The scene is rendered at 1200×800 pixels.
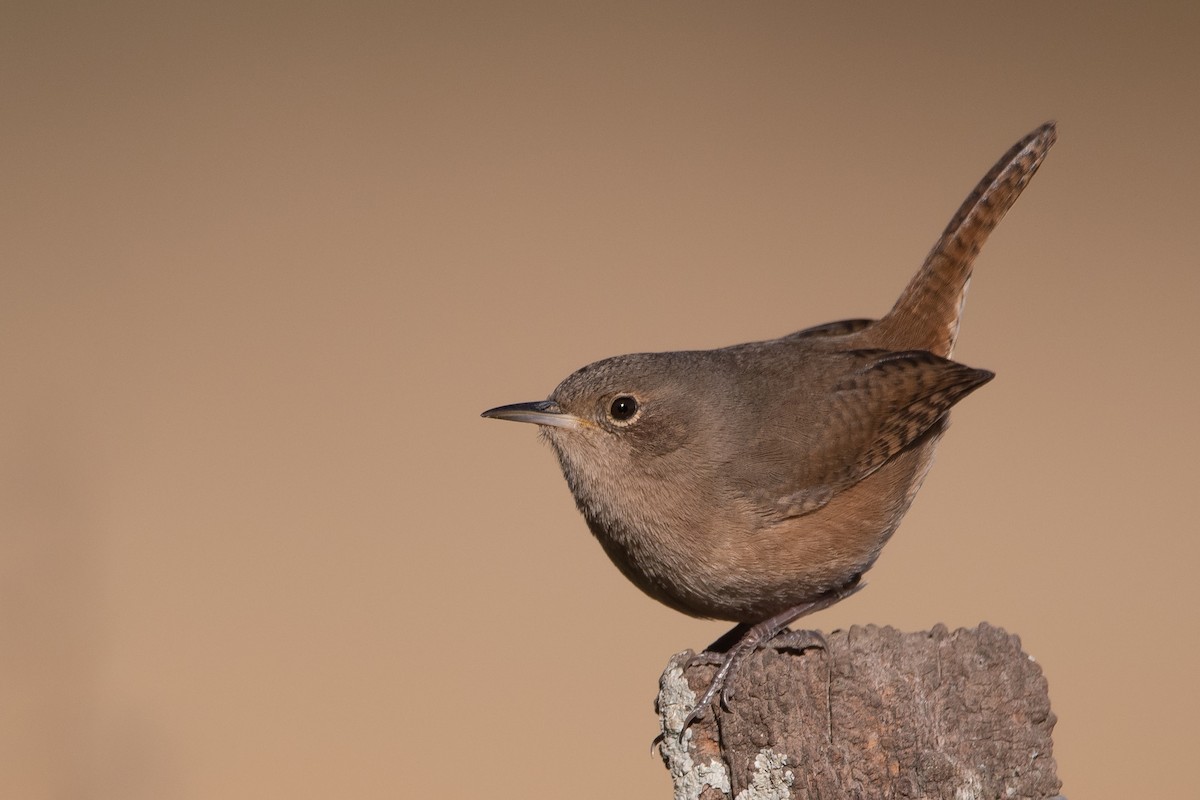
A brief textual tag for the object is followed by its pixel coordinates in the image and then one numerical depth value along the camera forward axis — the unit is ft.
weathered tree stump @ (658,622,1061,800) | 15.72
